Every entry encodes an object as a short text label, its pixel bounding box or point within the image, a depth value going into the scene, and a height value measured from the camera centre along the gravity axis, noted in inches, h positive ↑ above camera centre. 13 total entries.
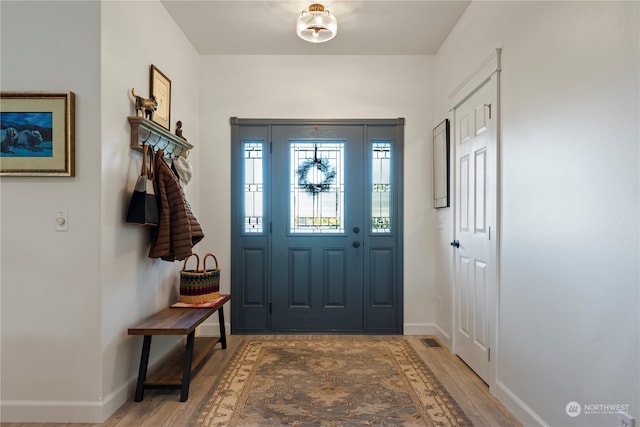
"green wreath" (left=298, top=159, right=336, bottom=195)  152.8 +16.3
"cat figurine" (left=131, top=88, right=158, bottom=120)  99.0 +29.5
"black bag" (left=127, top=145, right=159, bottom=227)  93.1 +2.9
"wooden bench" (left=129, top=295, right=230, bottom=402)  91.9 -33.8
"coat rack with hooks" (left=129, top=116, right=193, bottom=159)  97.7 +22.4
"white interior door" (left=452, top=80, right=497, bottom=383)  99.2 -3.6
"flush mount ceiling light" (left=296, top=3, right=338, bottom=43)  111.7 +57.6
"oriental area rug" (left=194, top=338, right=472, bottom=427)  85.2 -46.8
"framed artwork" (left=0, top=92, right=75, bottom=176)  83.0 +18.1
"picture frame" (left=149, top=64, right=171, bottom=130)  110.5 +37.5
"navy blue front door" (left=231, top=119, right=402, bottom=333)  152.0 -7.1
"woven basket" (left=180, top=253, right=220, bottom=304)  118.2 -23.0
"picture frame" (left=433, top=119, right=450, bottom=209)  134.3 +18.6
